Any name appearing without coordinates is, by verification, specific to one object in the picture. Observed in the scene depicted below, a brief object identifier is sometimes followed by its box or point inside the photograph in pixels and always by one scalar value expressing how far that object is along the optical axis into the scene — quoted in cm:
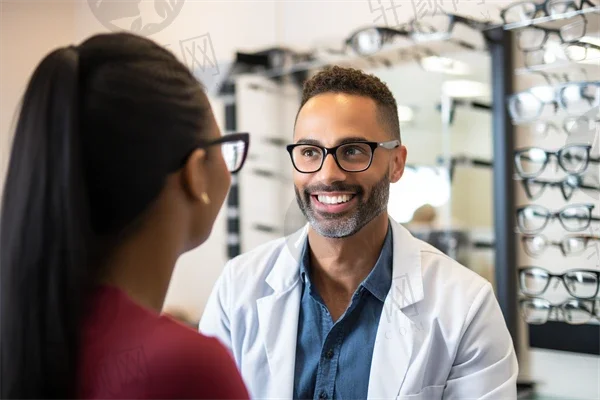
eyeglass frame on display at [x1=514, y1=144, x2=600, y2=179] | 98
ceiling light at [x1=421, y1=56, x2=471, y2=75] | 131
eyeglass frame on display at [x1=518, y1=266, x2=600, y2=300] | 98
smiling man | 84
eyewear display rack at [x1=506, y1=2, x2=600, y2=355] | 99
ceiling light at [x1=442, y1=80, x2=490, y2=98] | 129
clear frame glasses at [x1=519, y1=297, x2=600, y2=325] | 101
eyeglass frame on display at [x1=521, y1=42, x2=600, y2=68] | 99
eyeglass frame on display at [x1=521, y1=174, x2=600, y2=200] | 102
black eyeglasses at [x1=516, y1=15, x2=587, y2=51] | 101
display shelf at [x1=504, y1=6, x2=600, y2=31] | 99
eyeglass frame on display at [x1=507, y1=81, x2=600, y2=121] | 103
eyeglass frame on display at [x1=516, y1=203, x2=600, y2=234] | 99
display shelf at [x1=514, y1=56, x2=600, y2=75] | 101
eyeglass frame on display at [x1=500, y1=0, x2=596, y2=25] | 105
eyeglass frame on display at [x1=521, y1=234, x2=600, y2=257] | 100
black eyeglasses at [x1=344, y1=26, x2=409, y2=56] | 129
